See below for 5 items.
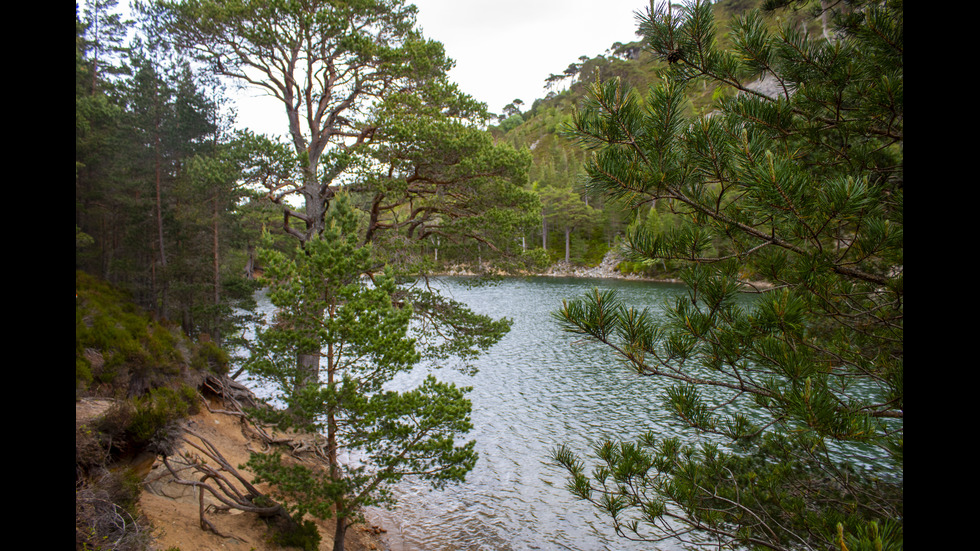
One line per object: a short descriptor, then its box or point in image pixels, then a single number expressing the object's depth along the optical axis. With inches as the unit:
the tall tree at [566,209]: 2031.3
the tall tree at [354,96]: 346.0
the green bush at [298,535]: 265.0
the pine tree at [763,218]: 94.1
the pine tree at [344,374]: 236.1
